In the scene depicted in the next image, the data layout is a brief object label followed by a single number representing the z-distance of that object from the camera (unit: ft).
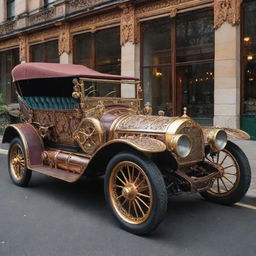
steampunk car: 14.78
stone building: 41.65
